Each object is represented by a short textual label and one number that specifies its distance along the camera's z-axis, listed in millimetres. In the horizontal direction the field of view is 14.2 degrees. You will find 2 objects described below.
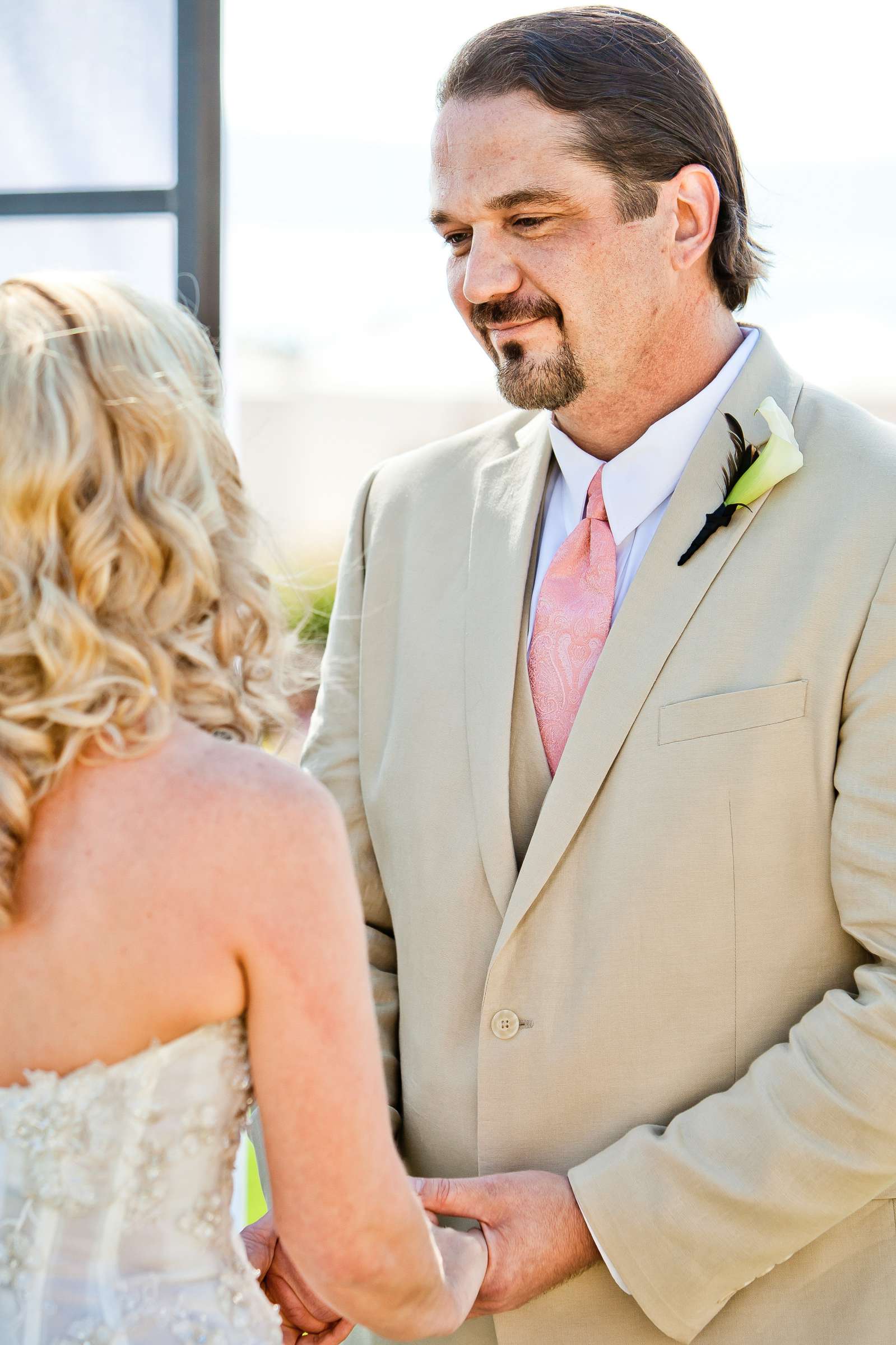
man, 2137
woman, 1944
